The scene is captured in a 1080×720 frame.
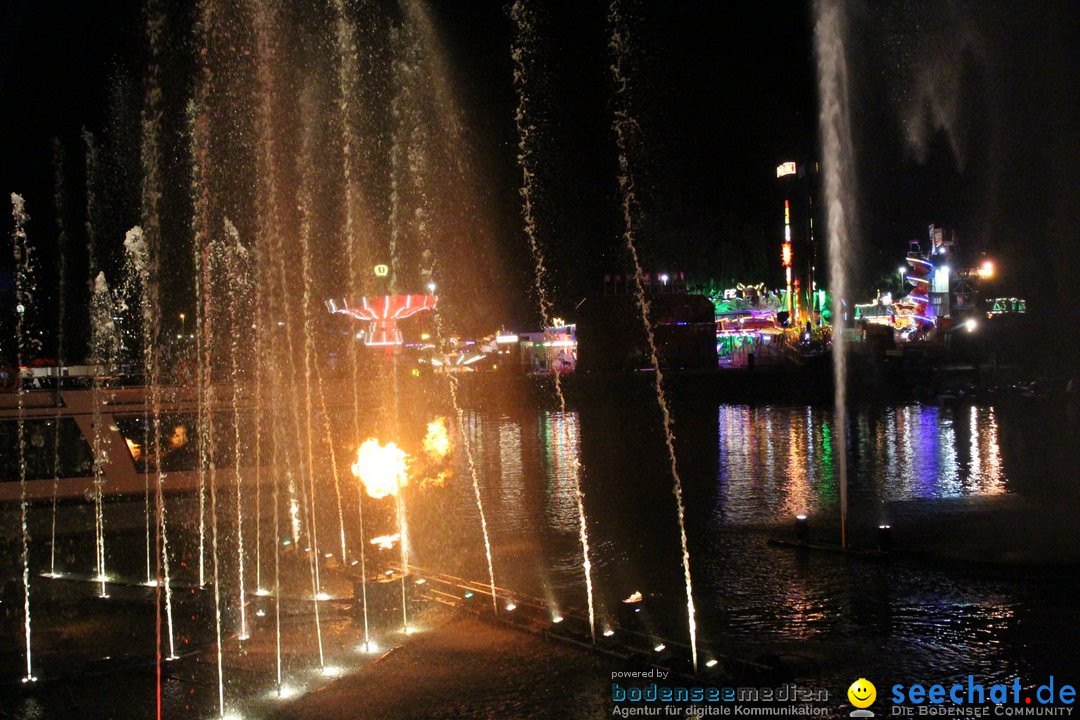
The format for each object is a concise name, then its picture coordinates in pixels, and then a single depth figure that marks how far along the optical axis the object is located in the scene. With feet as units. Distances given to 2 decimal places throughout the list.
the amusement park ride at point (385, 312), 95.20
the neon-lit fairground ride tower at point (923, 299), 216.54
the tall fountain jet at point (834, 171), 46.60
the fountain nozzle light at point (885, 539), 31.50
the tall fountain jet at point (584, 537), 24.48
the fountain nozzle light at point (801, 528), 33.63
